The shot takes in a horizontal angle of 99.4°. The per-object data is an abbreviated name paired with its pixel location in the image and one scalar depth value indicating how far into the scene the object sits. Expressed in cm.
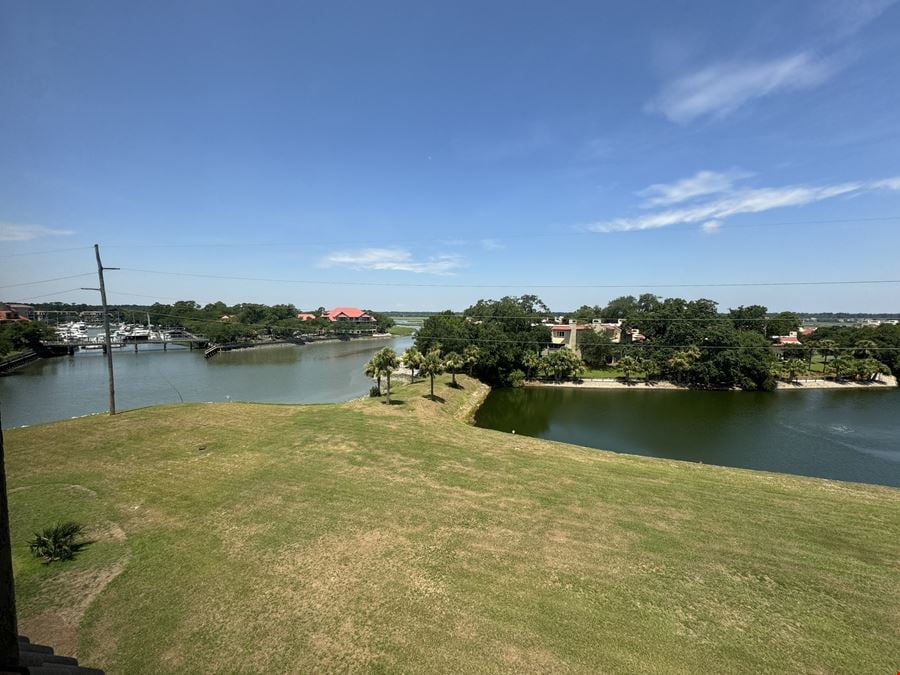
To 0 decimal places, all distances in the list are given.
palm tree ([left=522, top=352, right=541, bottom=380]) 4531
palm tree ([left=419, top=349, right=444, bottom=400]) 2908
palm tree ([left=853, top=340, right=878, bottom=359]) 4700
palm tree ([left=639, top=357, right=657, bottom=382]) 4500
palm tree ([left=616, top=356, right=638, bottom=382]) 4531
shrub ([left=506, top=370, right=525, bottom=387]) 4400
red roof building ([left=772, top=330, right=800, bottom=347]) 6209
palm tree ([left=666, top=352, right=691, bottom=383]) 4353
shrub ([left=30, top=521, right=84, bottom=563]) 891
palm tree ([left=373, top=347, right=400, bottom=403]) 2602
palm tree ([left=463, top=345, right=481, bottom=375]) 4062
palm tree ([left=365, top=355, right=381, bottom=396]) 2648
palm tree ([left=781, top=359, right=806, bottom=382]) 4484
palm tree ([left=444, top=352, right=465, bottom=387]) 3431
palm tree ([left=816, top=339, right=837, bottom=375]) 4959
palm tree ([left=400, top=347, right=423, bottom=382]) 3005
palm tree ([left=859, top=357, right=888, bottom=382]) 4462
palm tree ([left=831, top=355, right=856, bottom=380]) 4469
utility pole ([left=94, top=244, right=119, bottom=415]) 2031
